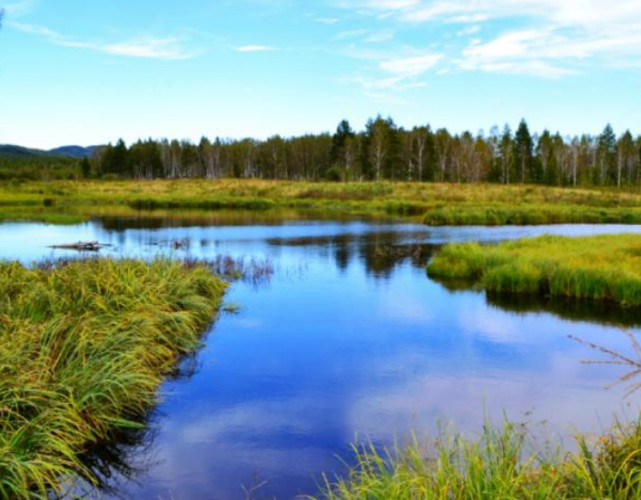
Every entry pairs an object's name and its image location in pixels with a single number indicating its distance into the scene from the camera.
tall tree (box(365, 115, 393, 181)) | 104.53
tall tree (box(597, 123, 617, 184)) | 119.00
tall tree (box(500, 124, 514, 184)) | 107.31
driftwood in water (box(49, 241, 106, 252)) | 29.53
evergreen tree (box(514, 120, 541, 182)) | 111.25
